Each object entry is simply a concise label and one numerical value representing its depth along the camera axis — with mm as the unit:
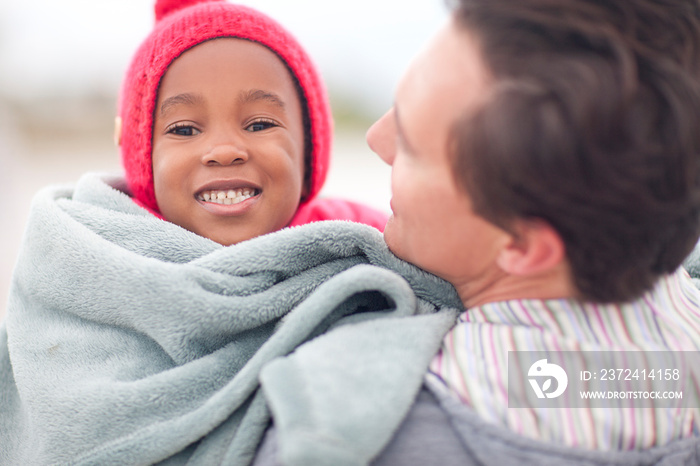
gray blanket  696
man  567
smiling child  1028
